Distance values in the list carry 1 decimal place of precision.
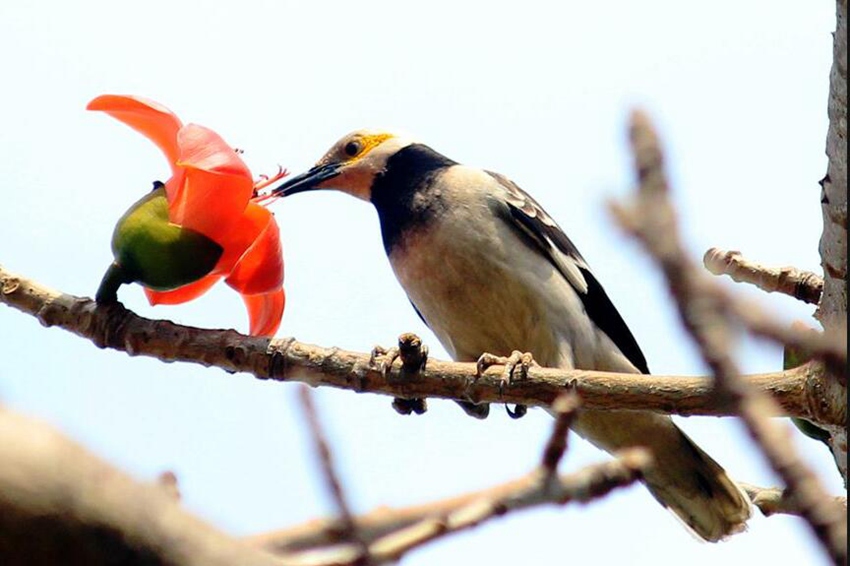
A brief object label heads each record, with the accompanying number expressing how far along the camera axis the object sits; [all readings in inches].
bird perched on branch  471.5
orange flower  313.3
